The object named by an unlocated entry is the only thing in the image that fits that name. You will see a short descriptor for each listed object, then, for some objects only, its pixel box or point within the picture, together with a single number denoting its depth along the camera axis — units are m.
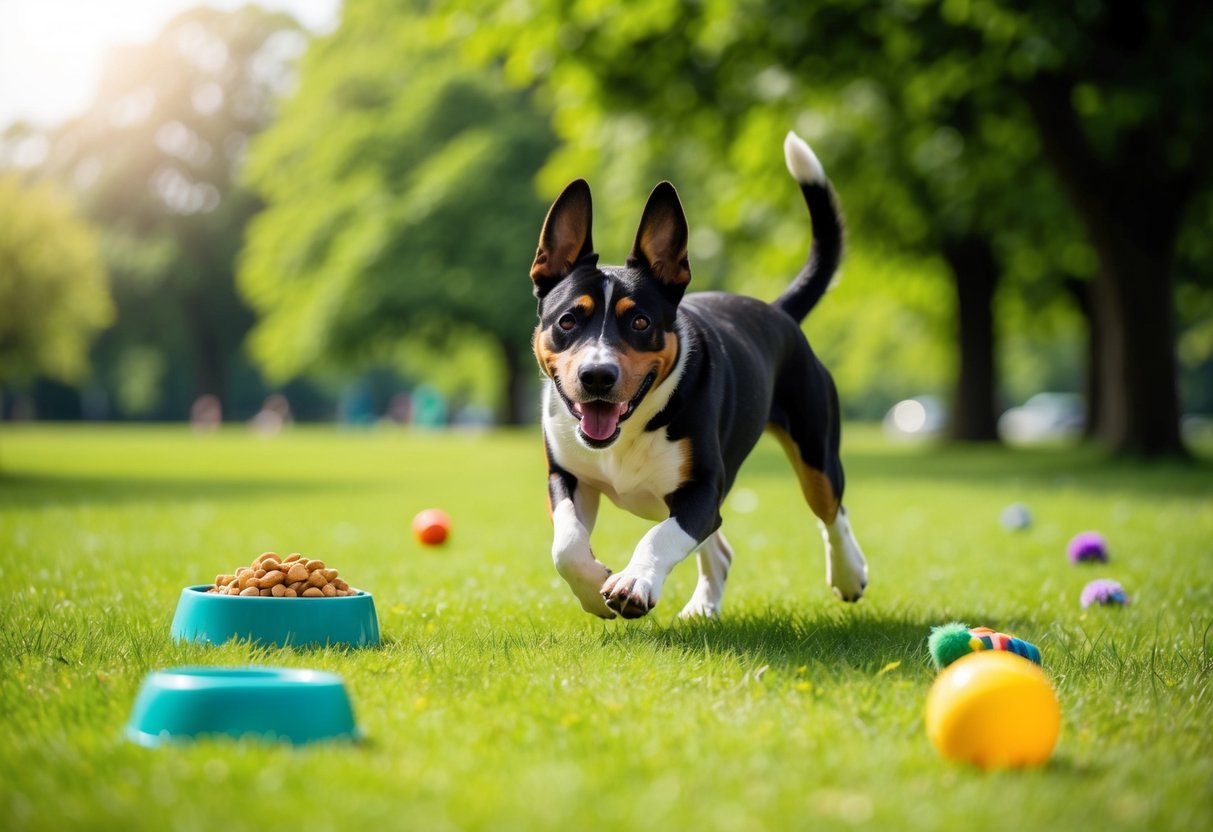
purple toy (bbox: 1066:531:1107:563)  8.01
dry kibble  4.80
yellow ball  3.10
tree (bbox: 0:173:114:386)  19.20
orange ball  9.08
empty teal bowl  3.13
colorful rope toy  4.34
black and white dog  4.75
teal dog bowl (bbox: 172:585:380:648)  4.57
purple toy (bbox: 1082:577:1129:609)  6.25
